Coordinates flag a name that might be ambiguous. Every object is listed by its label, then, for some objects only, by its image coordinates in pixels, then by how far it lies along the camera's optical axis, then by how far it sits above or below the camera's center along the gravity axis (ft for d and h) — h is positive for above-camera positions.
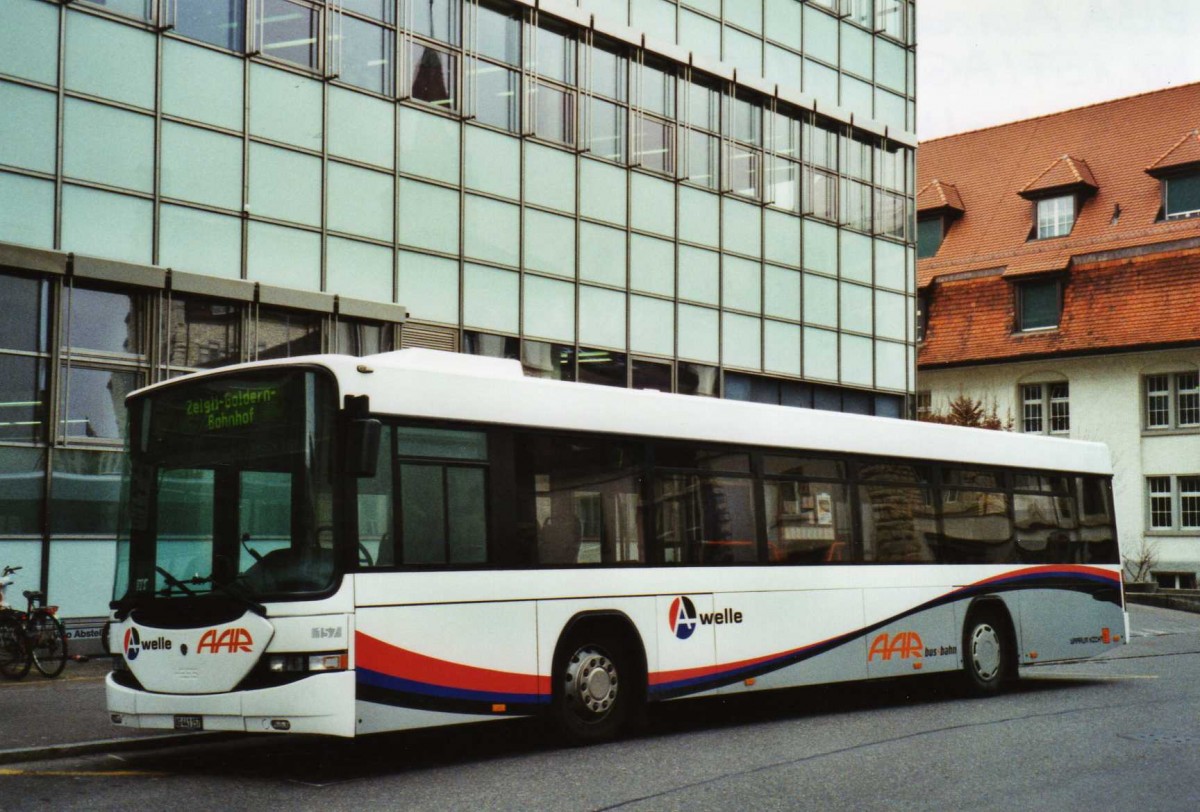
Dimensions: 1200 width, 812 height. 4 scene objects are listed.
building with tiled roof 149.48 +25.28
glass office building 61.93 +17.25
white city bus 32.65 -0.07
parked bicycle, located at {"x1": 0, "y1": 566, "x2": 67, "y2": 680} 55.06 -3.08
